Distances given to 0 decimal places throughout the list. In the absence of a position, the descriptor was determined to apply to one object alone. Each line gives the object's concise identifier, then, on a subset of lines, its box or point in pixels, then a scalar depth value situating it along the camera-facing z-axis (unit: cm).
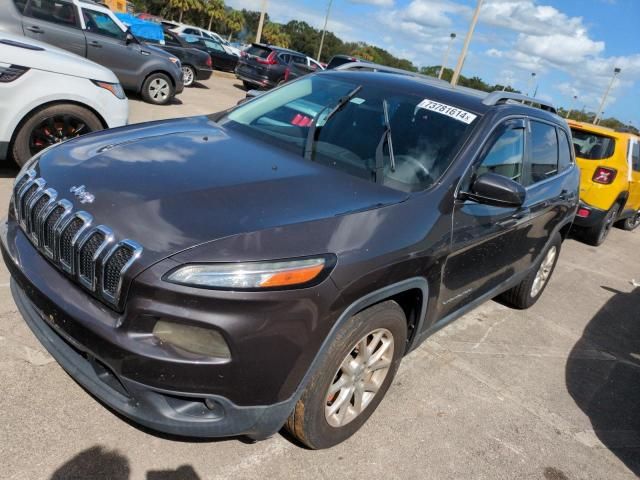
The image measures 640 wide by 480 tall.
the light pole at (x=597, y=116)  4433
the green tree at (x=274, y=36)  7356
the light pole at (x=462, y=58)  2073
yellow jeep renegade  764
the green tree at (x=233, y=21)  7638
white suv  468
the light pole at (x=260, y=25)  2560
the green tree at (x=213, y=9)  6912
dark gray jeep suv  195
